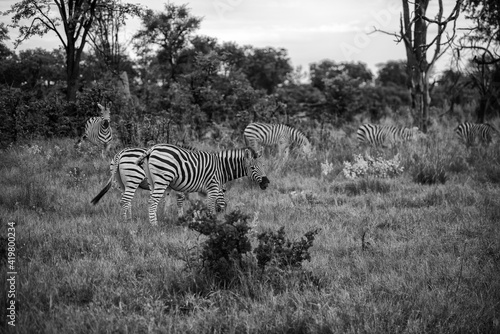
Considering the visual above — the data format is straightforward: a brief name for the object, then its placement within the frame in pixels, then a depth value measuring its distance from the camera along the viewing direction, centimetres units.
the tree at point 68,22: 1802
